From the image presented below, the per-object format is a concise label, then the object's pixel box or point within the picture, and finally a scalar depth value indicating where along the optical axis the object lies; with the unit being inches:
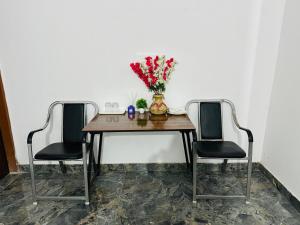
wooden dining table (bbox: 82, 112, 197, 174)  79.6
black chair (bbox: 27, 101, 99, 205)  82.0
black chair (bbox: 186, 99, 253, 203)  81.6
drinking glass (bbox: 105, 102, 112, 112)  99.2
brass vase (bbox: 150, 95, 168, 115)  93.9
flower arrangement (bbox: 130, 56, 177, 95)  91.8
